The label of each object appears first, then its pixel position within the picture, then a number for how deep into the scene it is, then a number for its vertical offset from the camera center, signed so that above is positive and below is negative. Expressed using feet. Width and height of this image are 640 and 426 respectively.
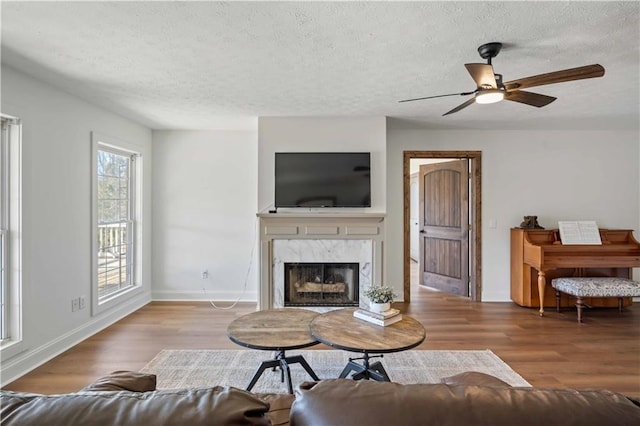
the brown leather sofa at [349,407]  2.49 -1.46
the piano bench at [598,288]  12.52 -2.78
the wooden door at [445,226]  16.25 -0.68
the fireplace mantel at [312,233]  13.08 -0.76
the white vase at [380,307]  8.02 -2.19
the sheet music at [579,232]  14.02 -0.82
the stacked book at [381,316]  7.82 -2.41
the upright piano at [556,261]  13.17 -1.89
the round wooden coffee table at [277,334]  7.06 -2.62
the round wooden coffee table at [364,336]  6.67 -2.55
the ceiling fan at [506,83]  6.59 +2.67
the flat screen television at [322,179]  13.23 +1.30
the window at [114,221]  12.38 -0.28
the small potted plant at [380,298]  8.01 -1.99
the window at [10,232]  8.75 -0.46
